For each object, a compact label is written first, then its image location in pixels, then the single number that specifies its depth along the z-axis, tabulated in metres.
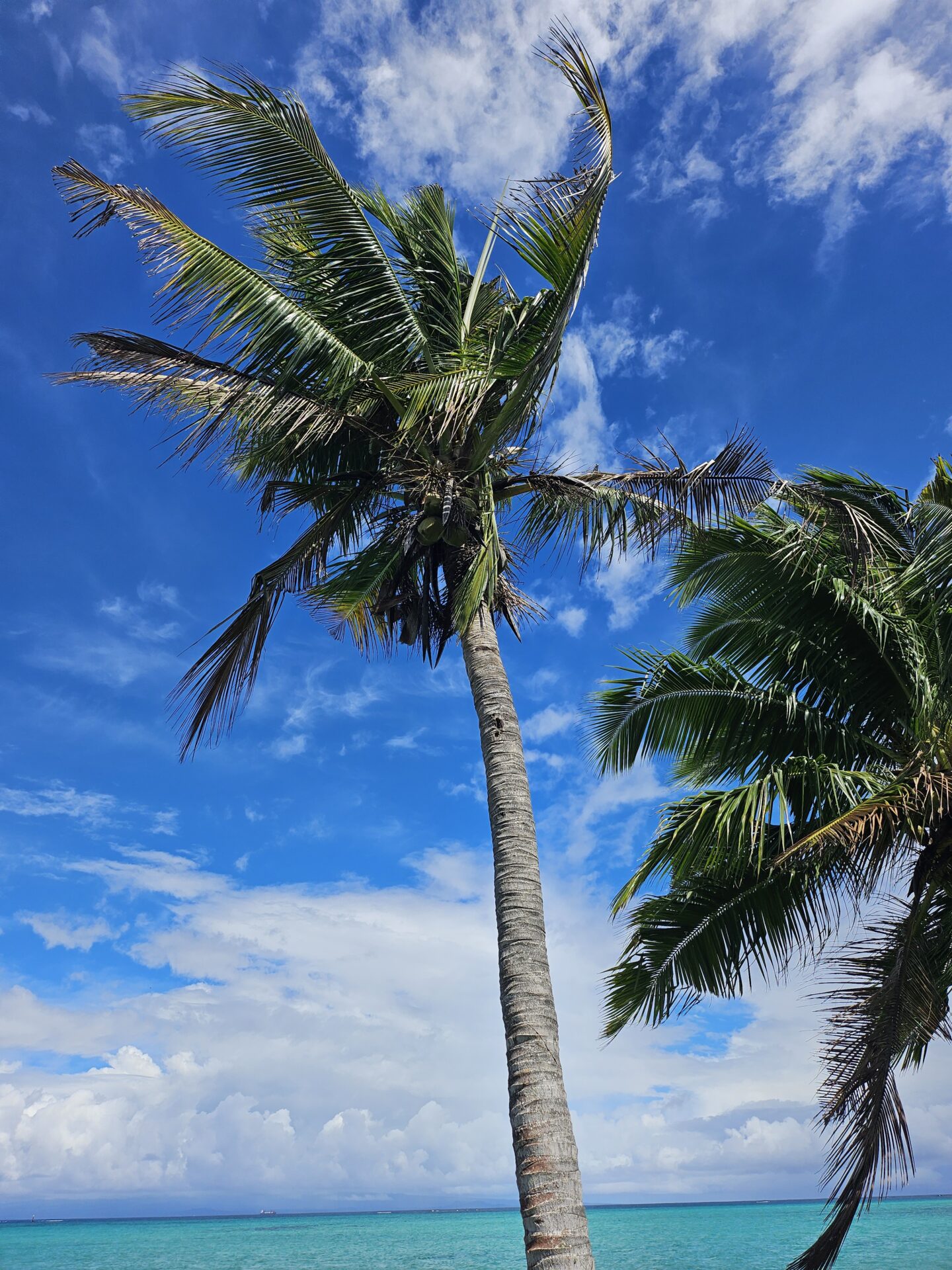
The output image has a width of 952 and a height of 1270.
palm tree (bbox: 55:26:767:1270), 6.77
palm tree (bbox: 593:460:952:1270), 8.00
